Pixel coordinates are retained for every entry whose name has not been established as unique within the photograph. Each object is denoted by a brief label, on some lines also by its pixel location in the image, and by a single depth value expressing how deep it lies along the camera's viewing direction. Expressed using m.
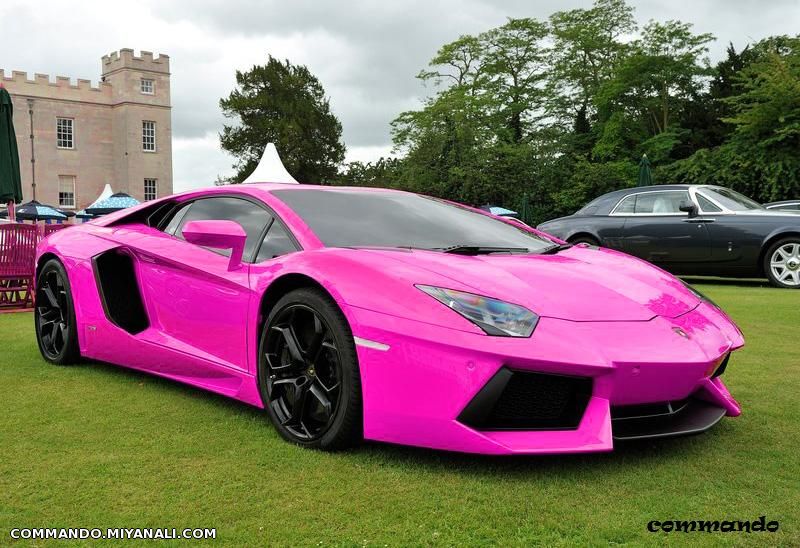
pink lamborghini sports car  2.55
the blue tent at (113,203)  26.30
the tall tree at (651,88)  36.03
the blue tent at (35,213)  32.94
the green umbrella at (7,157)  9.79
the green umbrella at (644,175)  14.91
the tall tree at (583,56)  40.34
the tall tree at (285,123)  53.59
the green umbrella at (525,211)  24.59
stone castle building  49.22
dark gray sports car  9.45
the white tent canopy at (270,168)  18.36
